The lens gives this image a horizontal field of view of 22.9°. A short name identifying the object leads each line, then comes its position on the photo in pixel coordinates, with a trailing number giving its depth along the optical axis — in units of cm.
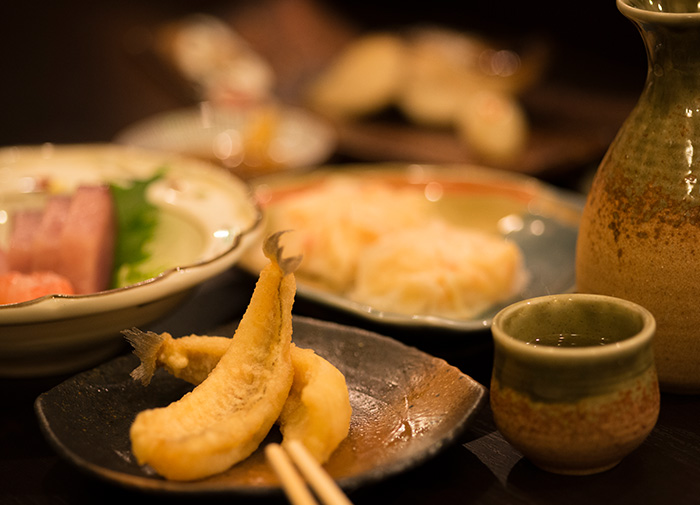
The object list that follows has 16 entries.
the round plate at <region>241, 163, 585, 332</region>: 84
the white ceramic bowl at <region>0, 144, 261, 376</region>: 67
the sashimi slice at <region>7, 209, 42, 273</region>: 74
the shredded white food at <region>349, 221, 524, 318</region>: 79
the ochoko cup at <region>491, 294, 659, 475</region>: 60
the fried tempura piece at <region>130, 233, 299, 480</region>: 59
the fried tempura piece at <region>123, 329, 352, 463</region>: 61
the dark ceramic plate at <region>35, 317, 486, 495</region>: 60
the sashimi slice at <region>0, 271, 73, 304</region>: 69
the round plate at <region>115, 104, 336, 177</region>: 125
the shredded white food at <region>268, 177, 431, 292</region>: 84
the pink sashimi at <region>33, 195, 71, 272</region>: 74
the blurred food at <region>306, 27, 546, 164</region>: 139
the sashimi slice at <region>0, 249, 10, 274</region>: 74
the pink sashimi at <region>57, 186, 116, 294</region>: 74
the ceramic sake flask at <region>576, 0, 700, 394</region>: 64
